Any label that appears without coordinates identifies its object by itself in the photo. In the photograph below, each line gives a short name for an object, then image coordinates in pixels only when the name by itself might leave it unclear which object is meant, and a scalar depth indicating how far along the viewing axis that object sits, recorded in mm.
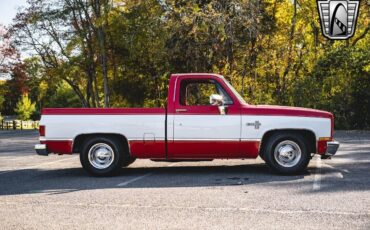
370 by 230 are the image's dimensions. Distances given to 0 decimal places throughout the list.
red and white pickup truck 9367
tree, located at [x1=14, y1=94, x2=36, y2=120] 78312
